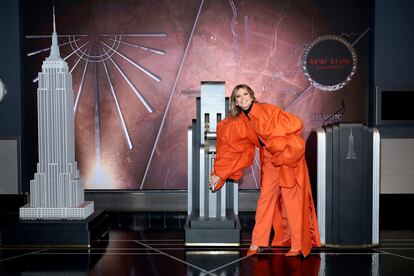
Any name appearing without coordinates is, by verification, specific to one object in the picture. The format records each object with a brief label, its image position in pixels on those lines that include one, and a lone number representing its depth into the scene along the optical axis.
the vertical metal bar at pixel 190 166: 3.91
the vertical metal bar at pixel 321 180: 3.51
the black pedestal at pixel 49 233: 3.62
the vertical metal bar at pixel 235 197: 3.94
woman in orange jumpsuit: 3.27
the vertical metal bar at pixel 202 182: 3.66
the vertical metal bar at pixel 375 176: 3.49
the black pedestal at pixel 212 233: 3.59
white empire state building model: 3.71
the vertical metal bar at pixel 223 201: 3.68
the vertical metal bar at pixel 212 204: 3.66
